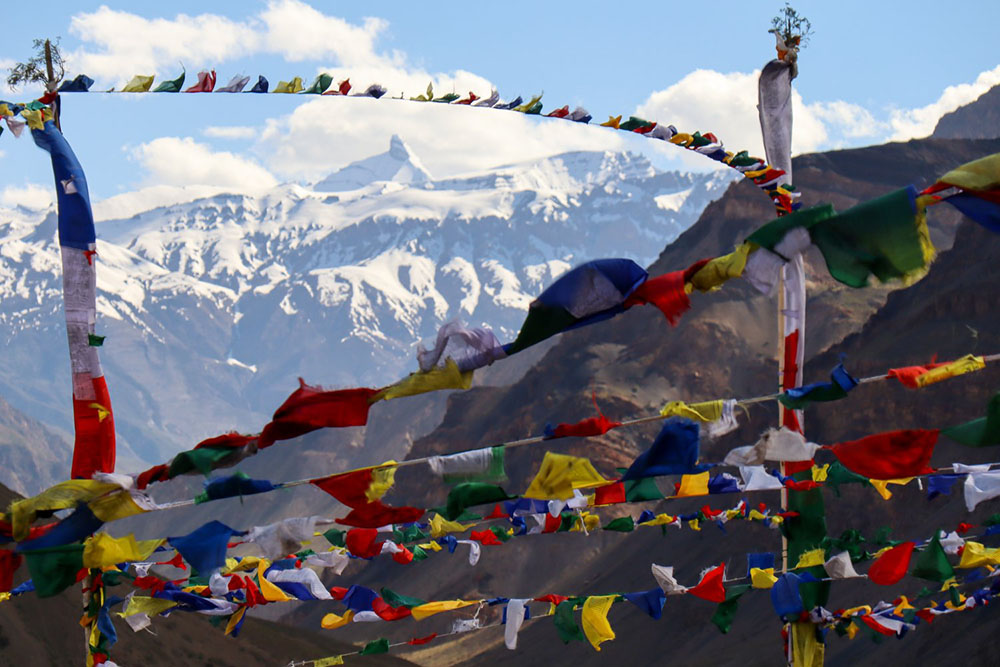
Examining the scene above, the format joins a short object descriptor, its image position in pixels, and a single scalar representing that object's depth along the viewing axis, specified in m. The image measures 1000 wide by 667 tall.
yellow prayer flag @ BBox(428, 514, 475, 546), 27.58
